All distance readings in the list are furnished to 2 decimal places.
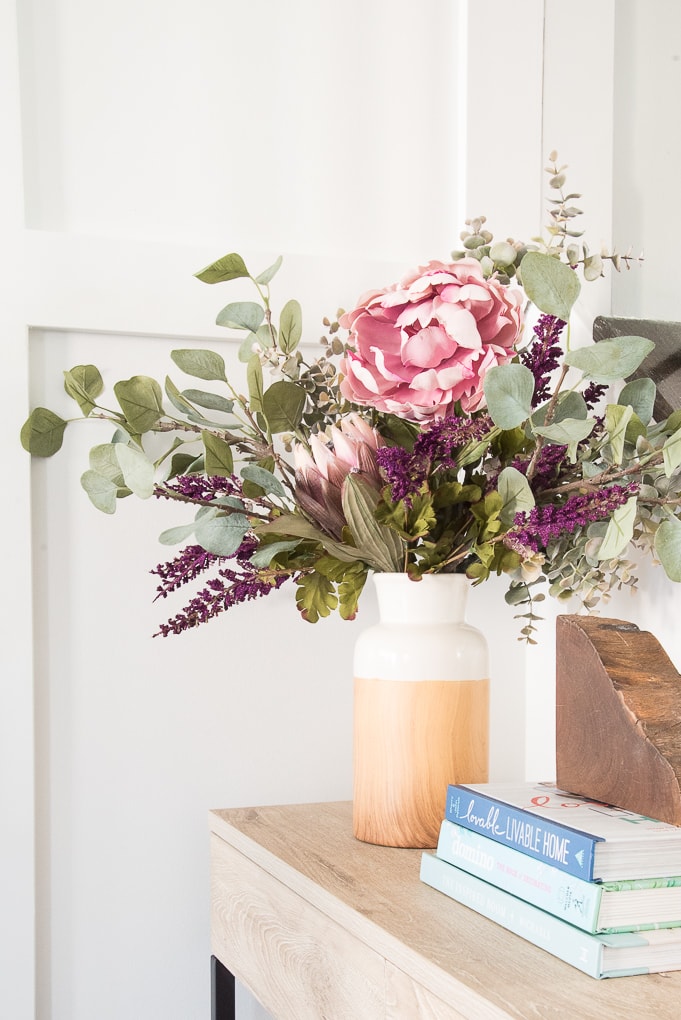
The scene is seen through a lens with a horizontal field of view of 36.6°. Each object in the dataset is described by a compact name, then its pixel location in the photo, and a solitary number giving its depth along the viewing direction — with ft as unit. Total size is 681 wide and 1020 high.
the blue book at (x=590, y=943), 1.90
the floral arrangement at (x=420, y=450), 2.52
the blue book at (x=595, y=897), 1.93
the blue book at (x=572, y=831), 1.97
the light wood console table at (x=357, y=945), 1.84
